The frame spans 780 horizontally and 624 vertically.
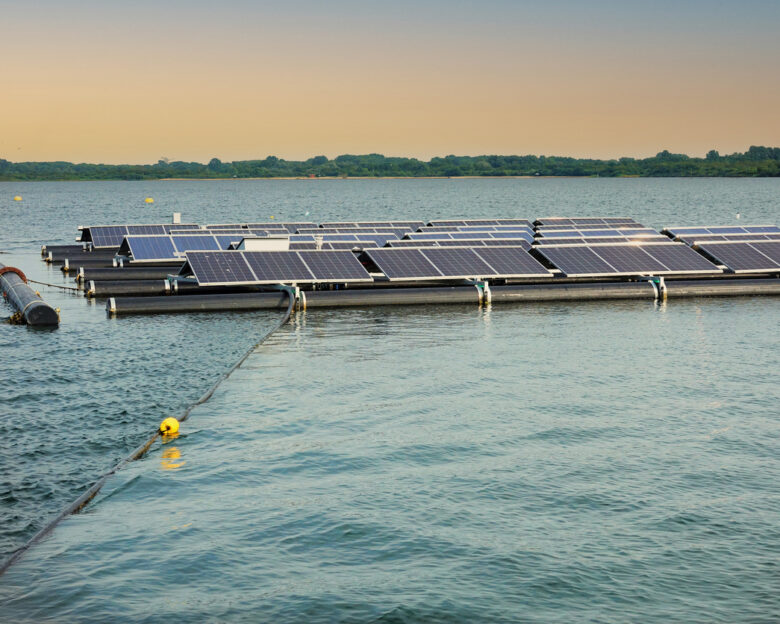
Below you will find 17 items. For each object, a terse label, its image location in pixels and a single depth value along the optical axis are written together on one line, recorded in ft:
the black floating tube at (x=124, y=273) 172.65
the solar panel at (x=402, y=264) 151.64
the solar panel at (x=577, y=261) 158.45
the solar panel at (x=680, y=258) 160.76
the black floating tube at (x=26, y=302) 128.57
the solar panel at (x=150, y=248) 184.34
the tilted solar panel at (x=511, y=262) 154.51
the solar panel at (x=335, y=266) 147.74
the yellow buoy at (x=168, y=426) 73.77
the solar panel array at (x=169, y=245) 184.96
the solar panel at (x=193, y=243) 189.78
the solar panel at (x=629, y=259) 159.43
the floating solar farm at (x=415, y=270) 143.95
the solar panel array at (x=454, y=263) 152.15
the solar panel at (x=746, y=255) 165.48
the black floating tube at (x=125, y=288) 153.99
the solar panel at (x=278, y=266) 146.20
